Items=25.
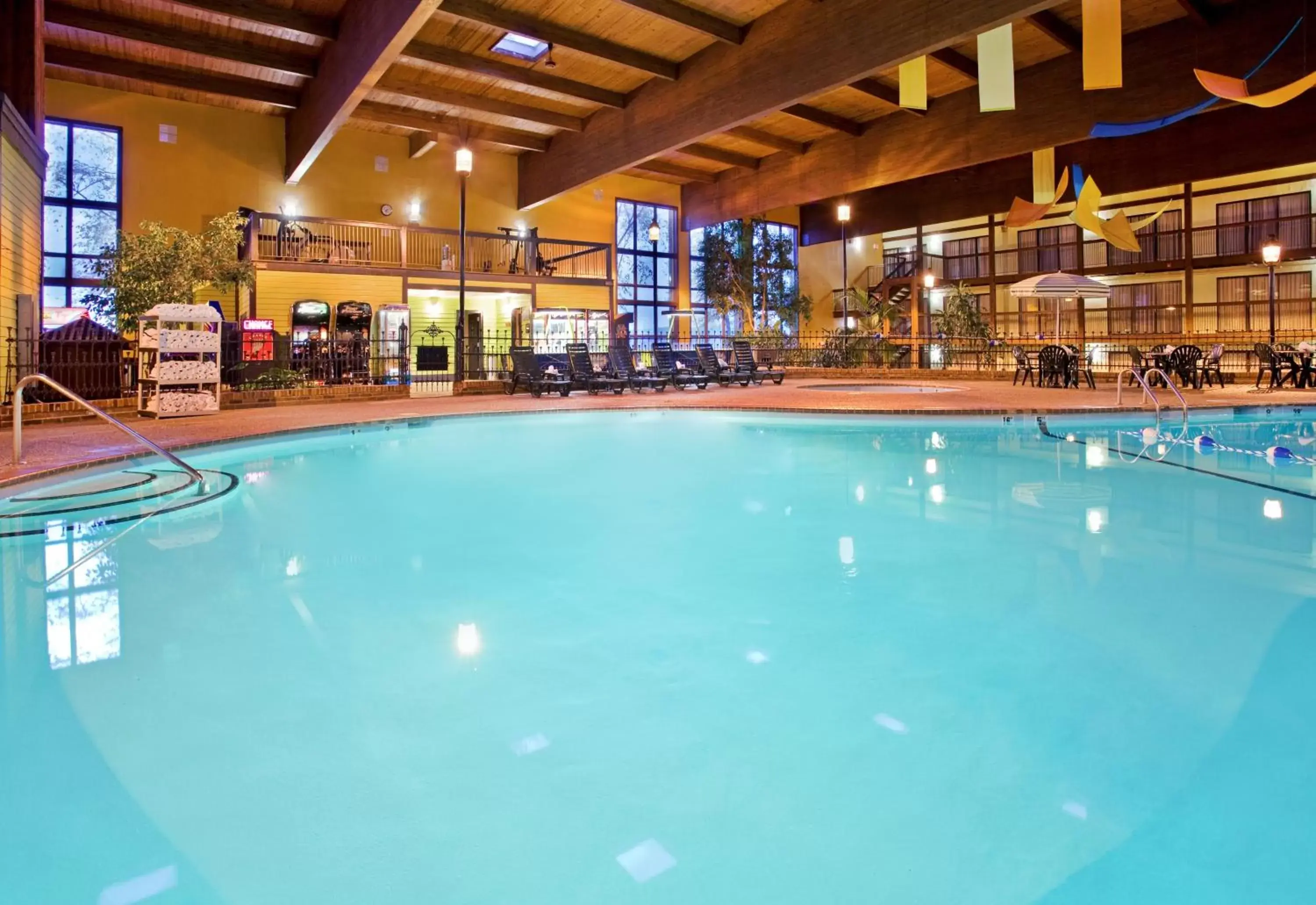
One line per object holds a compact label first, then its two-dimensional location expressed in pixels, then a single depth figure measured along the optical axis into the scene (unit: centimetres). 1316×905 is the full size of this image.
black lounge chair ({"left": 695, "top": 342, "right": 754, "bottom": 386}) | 1434
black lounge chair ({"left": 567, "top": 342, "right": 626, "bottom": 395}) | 1263
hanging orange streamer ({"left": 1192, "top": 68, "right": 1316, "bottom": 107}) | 808
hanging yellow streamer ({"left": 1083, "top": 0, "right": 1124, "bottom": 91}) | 812
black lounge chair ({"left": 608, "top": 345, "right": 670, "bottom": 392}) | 1308
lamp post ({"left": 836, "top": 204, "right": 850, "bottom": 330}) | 1575
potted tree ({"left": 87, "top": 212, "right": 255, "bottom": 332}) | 1056
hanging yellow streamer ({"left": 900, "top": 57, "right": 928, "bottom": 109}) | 995
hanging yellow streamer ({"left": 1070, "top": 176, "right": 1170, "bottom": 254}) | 1252
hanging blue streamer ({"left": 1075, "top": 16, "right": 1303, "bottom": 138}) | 984
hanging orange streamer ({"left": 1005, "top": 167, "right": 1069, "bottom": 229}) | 1361
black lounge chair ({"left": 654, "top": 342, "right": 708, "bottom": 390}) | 1348
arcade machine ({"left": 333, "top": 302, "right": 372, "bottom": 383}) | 1345
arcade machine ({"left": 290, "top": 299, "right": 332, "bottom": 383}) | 1361
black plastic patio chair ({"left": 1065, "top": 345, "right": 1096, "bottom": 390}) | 1335
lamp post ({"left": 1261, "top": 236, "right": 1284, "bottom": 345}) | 1396
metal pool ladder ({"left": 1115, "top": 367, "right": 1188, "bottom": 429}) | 896
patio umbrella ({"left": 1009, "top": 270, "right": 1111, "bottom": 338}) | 1323
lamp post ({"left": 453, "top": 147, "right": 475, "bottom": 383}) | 1153
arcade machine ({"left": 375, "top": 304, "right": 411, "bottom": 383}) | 1555
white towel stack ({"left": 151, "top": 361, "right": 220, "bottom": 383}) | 894
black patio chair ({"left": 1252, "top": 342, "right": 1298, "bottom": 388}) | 1221
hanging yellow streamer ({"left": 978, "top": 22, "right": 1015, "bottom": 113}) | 891
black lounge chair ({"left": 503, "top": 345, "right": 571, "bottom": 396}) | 1238
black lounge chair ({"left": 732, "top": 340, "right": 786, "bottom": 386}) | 1489
